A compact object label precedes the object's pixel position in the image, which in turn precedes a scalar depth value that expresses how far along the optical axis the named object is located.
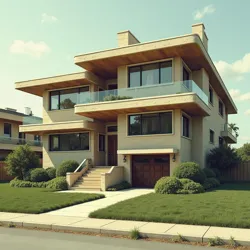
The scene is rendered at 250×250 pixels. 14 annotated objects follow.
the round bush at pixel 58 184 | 21.11
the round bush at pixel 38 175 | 23.53
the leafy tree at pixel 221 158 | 25.12
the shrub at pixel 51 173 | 24.06
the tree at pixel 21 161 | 25.09
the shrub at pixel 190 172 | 18.79
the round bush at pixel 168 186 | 17.20
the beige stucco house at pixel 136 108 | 20.30
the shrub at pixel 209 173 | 22.35
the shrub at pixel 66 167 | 23.16
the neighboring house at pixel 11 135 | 36.56
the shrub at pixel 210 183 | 19.34
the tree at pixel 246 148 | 59.11
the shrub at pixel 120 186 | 20.05
